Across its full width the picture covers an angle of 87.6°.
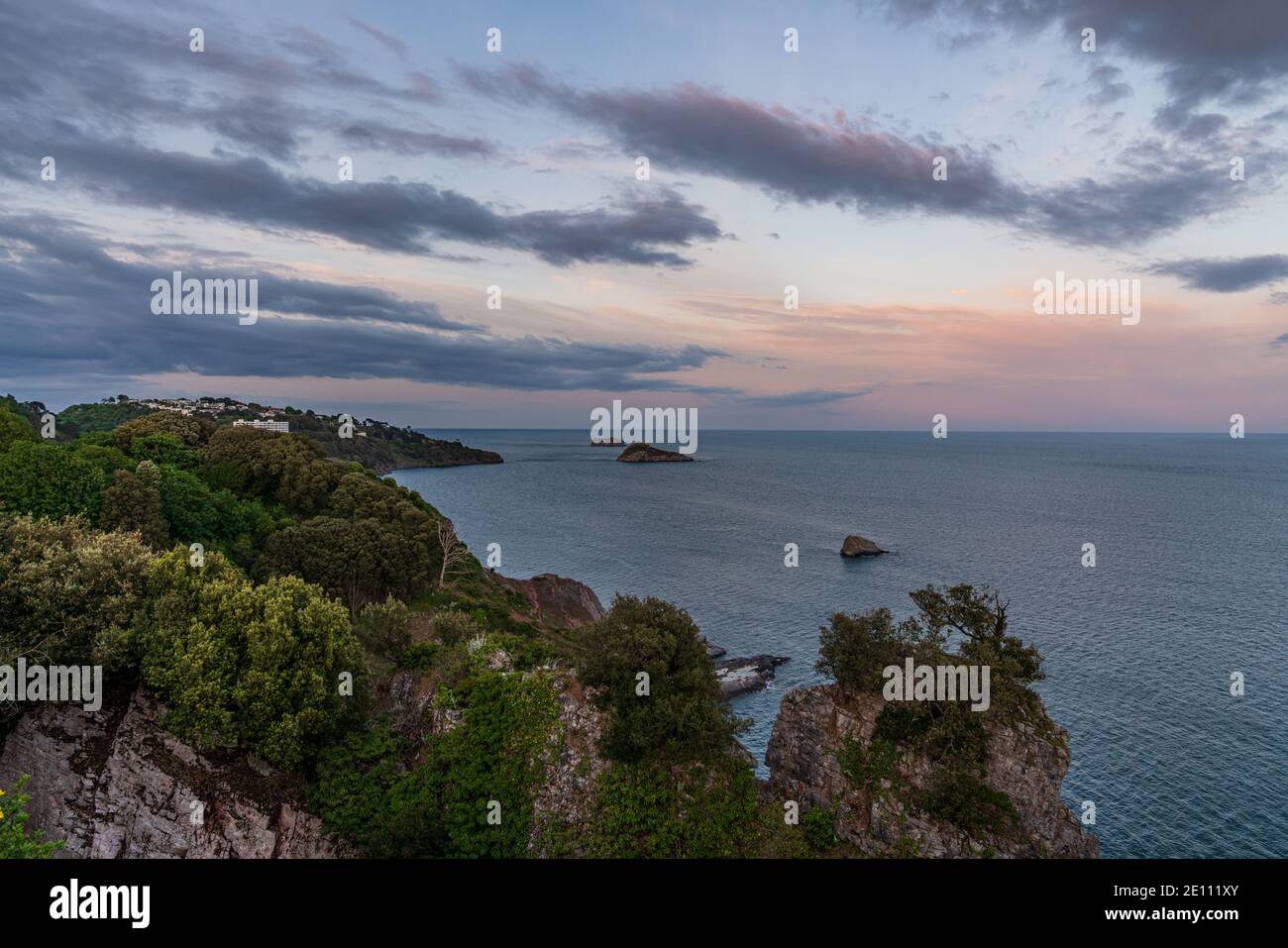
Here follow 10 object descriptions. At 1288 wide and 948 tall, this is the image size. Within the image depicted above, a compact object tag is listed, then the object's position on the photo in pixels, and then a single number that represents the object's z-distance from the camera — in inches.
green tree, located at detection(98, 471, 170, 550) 2000.5
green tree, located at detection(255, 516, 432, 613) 2383.1
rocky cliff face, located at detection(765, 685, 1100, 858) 1207.6
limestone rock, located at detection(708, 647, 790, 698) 2630.4
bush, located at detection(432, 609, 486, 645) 1585.9
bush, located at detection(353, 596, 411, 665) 1493.6
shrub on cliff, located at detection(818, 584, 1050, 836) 1226.6
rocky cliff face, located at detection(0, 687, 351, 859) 1009.5
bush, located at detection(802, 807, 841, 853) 1229.7
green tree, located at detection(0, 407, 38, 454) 2200.5
